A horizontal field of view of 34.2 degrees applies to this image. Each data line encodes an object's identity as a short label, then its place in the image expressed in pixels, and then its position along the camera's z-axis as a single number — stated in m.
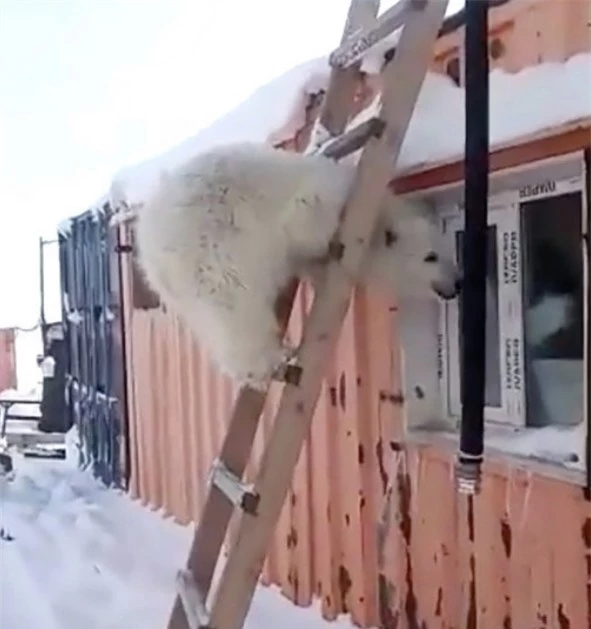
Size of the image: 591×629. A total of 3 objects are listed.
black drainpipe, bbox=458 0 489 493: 1.40
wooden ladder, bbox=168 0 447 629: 1.60
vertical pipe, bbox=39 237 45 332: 6.91
